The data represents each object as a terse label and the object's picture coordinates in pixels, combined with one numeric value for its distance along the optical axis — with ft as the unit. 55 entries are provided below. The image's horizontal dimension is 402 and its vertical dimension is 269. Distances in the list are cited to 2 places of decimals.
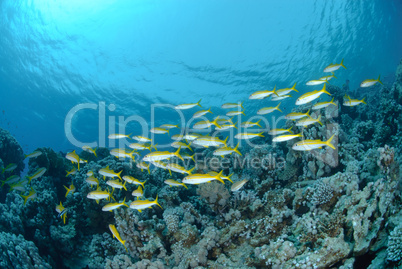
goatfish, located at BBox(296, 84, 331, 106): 16.87
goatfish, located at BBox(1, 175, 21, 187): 26.15
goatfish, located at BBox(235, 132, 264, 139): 18.42
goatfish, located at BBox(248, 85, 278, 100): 20.47
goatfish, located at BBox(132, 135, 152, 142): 21.79
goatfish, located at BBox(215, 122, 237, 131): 21.21
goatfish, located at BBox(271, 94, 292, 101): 21.64
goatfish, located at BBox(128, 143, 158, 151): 20.68
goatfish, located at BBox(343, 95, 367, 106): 23.11
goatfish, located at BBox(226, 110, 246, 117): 23.55
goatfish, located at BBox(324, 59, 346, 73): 23.89
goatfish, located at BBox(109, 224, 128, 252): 13.14
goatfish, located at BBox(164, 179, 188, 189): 17.37
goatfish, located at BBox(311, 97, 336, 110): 19.46
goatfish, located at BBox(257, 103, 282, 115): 22.15
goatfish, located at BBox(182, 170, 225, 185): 12.99
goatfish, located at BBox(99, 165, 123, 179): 18.45
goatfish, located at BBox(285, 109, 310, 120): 18.39
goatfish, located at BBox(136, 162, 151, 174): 21.93
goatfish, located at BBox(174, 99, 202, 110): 23.61
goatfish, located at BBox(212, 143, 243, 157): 17.13
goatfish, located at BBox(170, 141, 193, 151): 20.78
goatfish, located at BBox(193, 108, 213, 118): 22.40
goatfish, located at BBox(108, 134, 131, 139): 23.38
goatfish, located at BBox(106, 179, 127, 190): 17.25
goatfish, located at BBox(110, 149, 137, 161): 21.45
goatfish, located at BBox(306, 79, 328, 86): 21.61
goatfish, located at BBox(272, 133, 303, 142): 15.28
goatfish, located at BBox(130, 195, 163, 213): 13.87
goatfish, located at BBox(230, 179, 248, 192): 14.48
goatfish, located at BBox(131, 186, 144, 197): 16.44
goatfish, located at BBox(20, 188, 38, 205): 19.21
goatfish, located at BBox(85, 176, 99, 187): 18.61
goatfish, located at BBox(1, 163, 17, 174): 27.28
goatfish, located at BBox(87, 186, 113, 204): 16.22
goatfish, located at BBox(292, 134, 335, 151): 13.16
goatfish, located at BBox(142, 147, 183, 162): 15.89
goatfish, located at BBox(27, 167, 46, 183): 22.19
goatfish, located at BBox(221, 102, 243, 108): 24.72
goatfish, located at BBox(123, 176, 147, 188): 17.63
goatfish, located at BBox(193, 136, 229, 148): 17.03
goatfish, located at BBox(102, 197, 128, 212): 15.07
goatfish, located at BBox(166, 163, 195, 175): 16.04
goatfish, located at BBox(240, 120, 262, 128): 21.44
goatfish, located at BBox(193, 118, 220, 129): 20.04
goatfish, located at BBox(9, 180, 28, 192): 22.03
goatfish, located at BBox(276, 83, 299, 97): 21.43
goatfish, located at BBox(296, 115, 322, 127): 16.62
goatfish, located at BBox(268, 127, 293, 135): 18.36
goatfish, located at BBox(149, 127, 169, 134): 21.91
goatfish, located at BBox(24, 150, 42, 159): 26.50
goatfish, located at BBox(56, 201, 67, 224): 18.24
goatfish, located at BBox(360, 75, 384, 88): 23.68
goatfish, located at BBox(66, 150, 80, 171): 21.03
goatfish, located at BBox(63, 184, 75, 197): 20.58
